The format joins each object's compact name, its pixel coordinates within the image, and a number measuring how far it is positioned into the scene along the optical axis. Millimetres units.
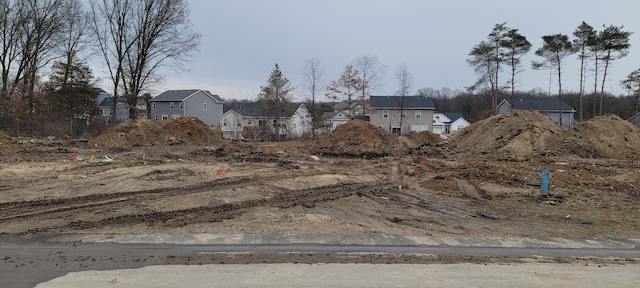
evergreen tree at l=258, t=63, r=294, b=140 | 47594
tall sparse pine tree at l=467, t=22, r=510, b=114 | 49656
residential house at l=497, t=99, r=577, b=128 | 77688
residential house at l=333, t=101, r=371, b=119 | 49325
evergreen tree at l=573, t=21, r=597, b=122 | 44844
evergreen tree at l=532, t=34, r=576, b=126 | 47125
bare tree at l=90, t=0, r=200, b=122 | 38438
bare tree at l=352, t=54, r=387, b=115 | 49000
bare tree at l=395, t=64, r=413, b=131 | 59144
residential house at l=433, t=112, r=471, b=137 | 89750
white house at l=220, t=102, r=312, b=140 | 45478
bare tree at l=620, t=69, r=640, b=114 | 59188
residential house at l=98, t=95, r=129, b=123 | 41353
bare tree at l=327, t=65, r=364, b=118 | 48594
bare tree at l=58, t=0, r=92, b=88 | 41219
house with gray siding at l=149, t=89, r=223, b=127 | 70938
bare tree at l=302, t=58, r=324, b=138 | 45544
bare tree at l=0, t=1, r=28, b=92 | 37750
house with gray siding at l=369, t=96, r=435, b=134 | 70750
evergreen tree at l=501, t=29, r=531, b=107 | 48281
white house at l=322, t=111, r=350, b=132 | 67119
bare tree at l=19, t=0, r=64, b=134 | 38906
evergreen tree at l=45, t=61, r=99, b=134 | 42500
